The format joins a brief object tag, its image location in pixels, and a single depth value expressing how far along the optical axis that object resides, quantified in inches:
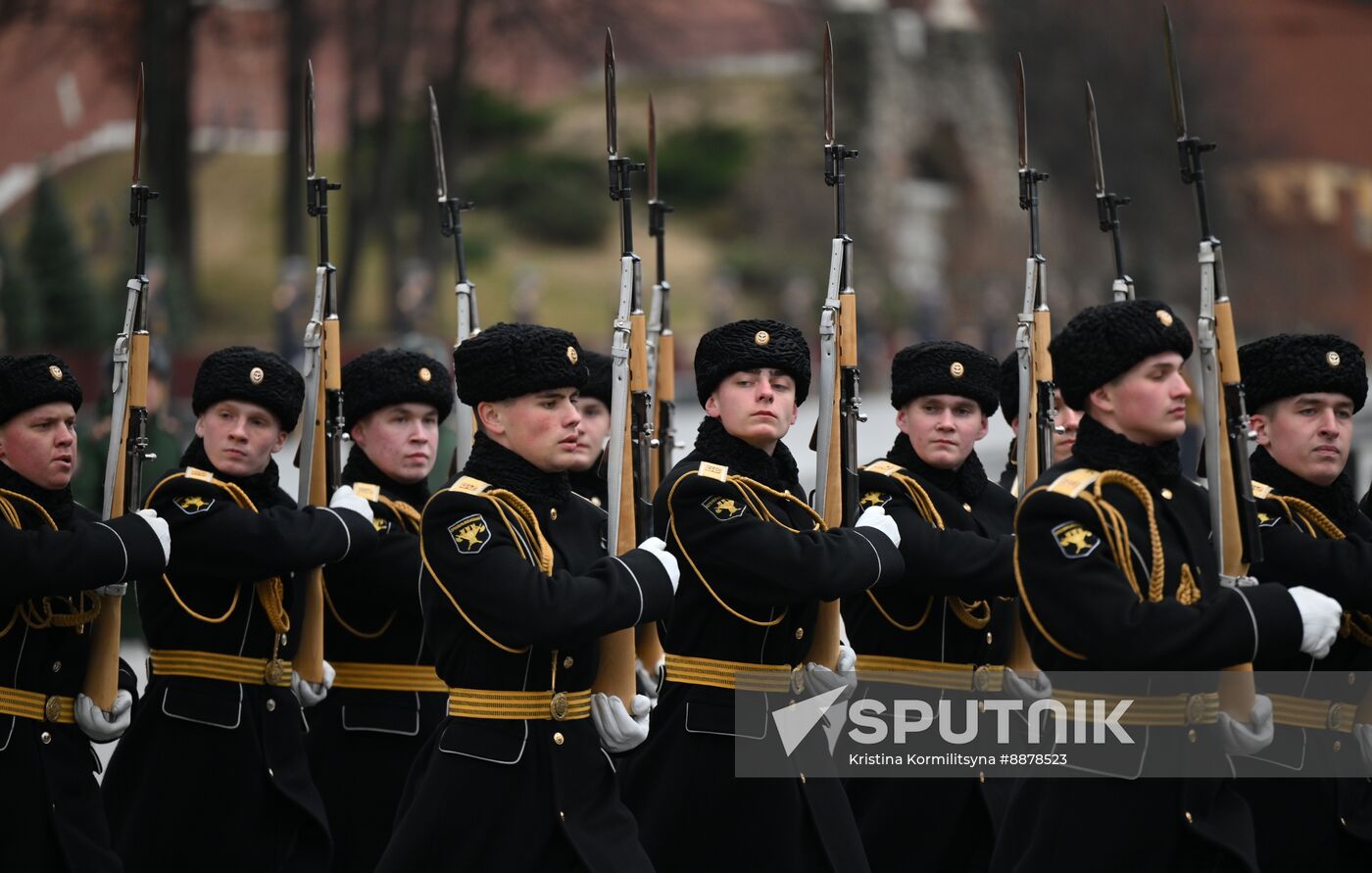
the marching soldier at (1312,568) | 415.5
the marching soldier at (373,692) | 509.7
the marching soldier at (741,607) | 423.8
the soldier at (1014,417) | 553.6
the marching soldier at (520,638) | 388.2
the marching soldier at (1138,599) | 357.4
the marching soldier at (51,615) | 434.0
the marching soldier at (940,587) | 480.1
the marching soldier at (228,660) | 476.7
